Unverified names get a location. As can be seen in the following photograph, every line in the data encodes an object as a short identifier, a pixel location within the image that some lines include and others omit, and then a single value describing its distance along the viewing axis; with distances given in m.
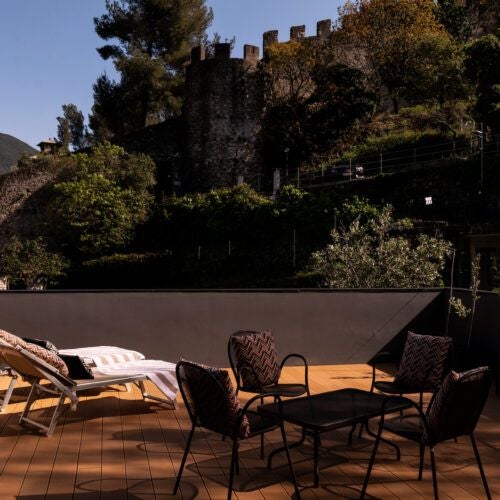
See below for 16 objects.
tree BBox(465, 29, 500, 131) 21.42
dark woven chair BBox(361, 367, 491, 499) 3.47
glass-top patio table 3.73
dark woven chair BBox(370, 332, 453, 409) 4.91
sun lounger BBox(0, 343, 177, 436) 4.91
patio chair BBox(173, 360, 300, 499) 3.62
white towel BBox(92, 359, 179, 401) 5.62
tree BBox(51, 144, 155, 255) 25.27
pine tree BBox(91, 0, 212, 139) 33.22
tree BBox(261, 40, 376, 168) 27.23
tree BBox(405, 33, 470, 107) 25.48
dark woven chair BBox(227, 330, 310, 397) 5.06
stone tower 28.58
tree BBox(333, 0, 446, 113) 28.02
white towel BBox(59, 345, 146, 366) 5.98
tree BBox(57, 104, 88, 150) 46.12
